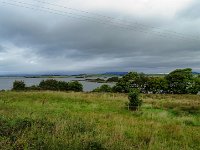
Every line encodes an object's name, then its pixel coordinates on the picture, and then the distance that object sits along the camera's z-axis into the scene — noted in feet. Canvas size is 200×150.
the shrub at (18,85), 123.06
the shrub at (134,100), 50.99
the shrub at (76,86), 133.62
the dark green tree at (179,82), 138.23
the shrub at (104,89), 132.45
